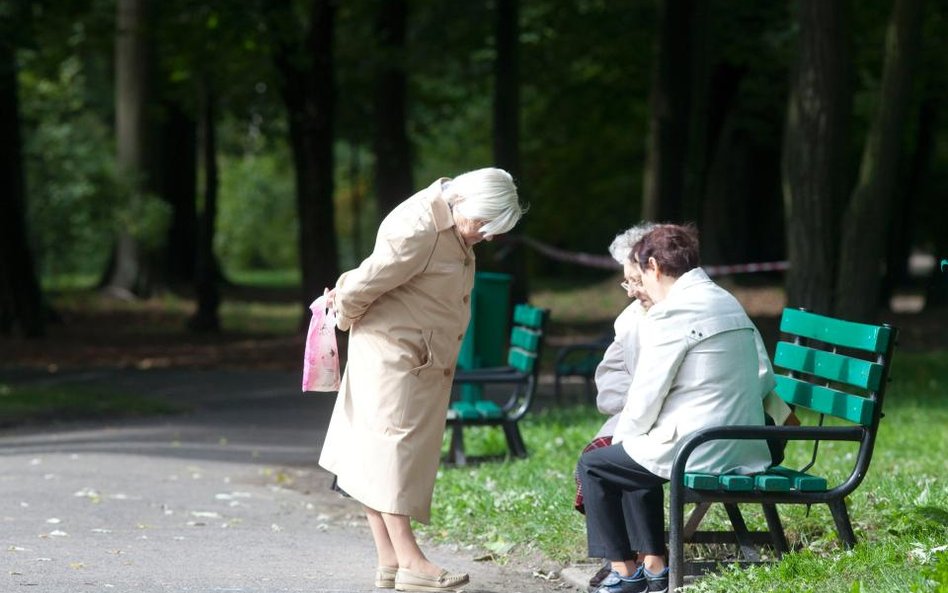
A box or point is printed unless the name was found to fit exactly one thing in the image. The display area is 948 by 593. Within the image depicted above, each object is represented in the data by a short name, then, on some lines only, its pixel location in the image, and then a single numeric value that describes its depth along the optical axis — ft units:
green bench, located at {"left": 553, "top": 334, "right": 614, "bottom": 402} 85.97
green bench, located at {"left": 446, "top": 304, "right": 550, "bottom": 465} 62.90
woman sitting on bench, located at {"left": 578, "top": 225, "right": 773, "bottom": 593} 36.70
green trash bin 71.15
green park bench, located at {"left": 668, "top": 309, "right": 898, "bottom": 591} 36.52
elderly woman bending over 39.09
